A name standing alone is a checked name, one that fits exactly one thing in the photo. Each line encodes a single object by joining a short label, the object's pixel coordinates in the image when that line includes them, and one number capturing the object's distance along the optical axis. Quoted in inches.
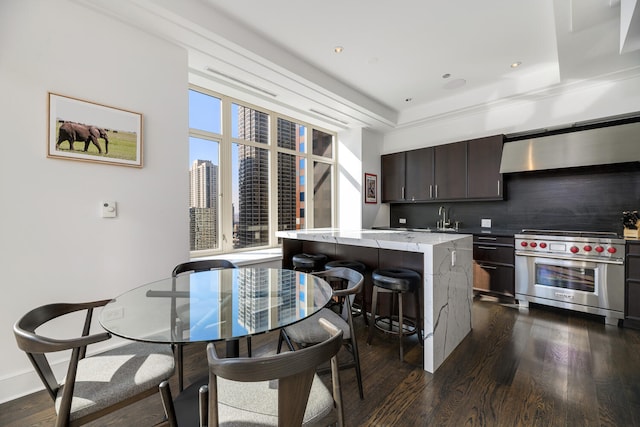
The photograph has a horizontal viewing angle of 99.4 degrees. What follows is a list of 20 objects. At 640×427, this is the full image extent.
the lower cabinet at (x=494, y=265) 137.1
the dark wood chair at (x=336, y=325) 66.0
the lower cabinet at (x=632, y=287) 107.7
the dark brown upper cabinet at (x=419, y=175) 181.5
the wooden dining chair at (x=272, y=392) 32.2
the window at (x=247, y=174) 135.9
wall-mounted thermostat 85.3
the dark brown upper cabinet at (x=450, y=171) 166.9
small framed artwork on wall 195.8
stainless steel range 112.3
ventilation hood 118.2
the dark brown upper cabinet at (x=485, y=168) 154.5
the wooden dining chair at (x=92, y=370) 40.8
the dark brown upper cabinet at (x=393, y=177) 196.5
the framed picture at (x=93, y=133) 77.6
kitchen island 81.7
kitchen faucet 182.2
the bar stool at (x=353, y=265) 106.1
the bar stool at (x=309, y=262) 115.1
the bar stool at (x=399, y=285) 86.6
